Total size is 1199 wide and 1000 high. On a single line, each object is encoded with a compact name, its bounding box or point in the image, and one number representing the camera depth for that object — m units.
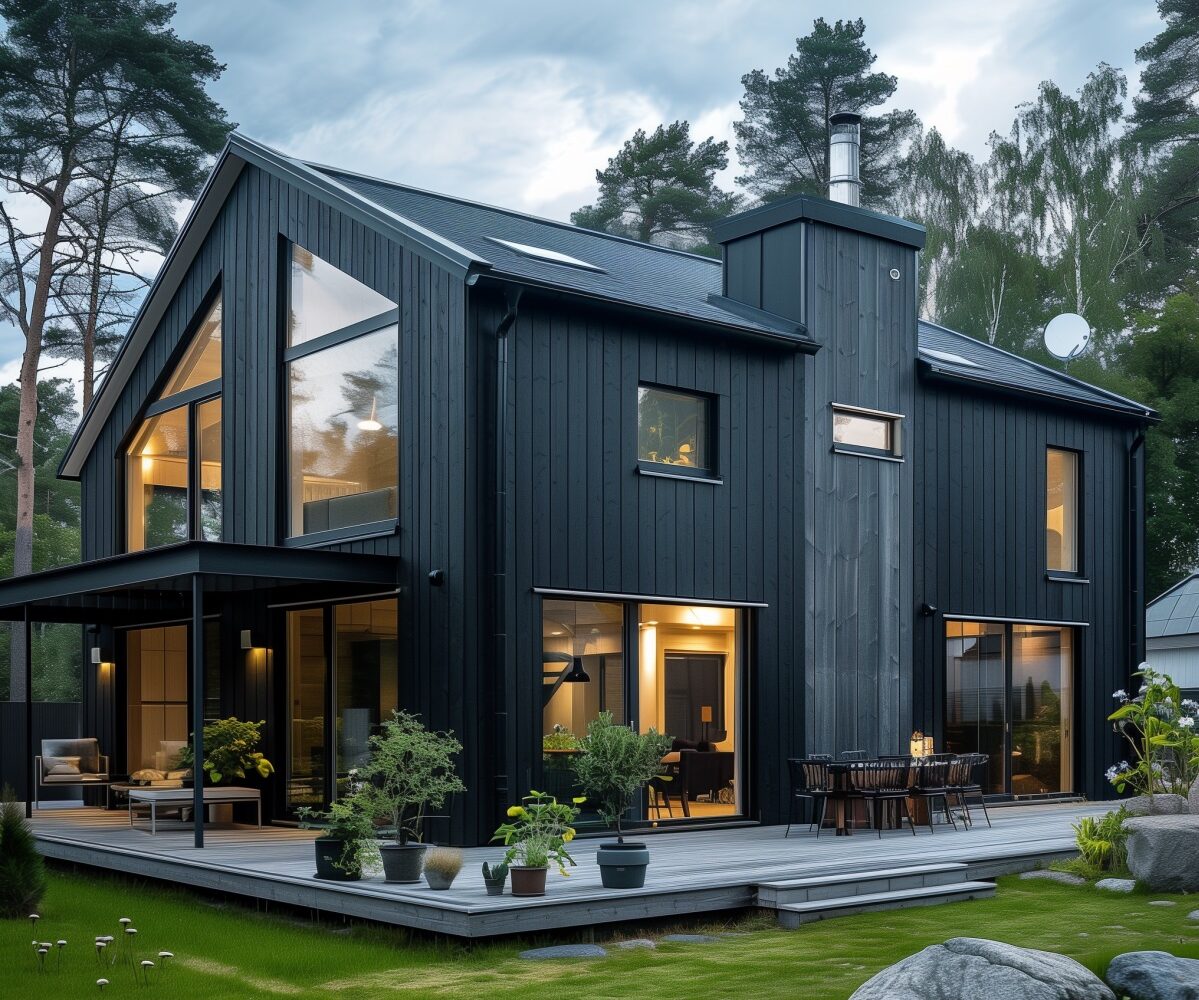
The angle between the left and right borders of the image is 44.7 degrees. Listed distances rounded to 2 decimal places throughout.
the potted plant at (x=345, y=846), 8.59
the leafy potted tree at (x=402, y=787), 8.56
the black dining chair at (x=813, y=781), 11.67
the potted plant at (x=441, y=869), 8.19
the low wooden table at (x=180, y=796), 11.97
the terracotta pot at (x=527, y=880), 7.90
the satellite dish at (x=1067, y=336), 17.39
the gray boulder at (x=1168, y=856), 9.10
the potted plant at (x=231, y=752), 12.51
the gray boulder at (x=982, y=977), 5.48
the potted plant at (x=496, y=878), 7.97
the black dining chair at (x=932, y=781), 11.78
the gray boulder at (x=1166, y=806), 11.19
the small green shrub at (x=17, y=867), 8.82
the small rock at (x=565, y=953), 7.46
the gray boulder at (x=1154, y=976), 5.77
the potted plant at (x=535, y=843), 7.92
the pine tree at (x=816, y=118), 32.06
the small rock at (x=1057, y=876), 9.73
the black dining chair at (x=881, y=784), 11.57
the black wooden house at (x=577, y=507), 11.12
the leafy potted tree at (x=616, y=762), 8.77
